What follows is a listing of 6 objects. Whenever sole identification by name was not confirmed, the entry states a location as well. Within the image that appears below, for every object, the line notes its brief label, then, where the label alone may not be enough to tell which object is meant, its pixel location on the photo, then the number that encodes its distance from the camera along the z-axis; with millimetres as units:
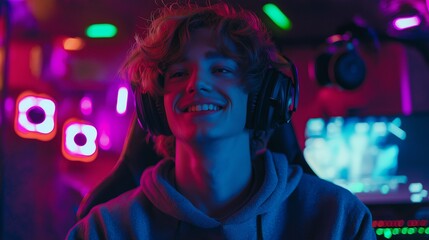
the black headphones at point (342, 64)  2135
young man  1063
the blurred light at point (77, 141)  2662
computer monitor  2000
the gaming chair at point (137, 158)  1355
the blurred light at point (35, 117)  2443
